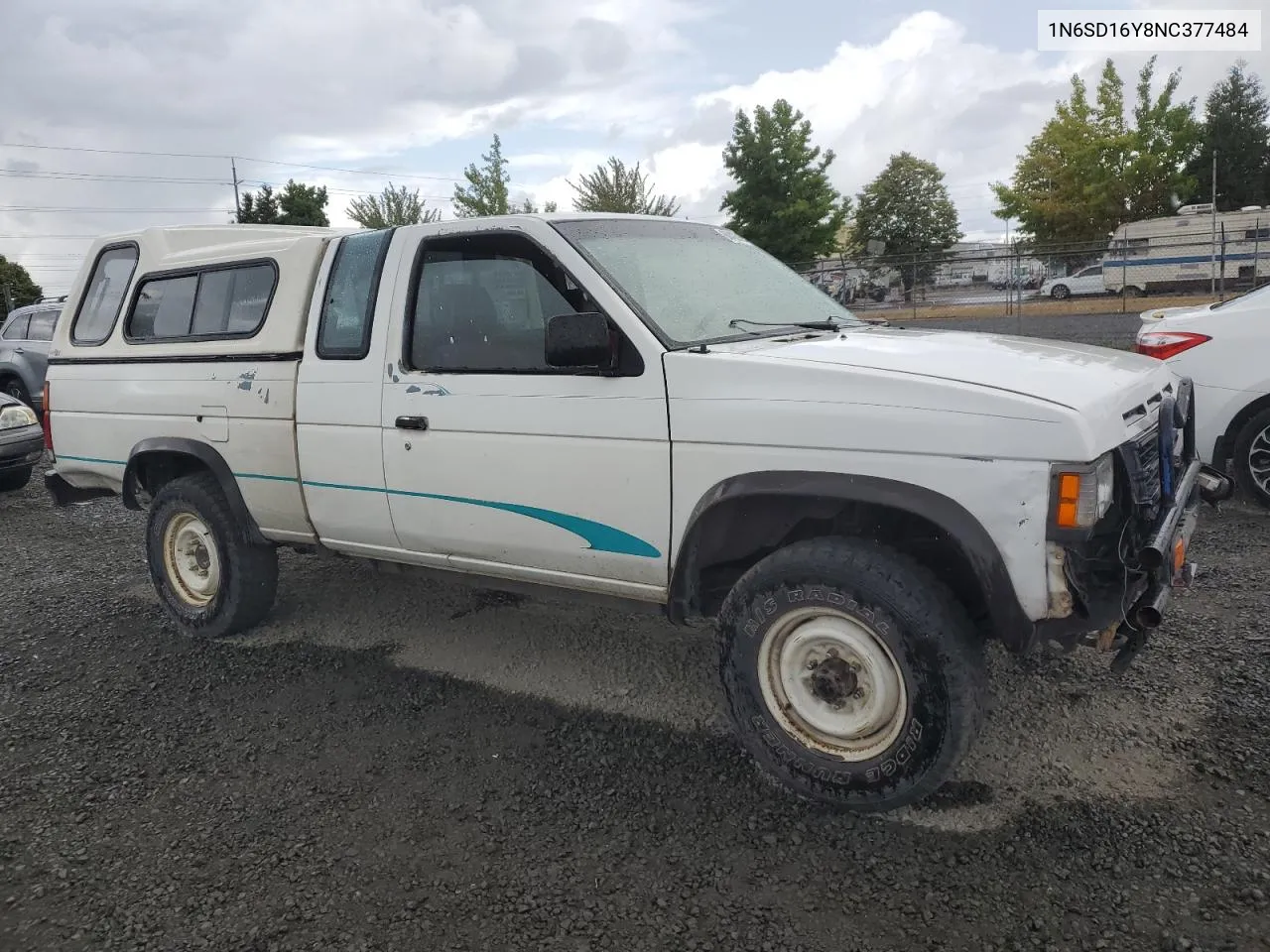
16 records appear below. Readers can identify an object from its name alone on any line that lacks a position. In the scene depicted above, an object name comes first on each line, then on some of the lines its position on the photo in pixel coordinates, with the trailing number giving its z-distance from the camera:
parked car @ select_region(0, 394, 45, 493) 9.01
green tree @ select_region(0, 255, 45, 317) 47.12
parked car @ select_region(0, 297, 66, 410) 12.37
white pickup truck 2.82
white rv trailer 22.08
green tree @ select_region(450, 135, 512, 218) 35.25
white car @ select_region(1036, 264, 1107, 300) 26.31
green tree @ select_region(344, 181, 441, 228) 38.72
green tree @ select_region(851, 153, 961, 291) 54.84
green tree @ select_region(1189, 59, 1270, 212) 43.56
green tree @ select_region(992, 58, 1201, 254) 36.16
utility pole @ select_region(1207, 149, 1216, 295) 21.34
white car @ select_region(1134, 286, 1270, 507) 5.78
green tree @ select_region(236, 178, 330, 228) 39.59
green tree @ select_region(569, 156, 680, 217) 33.53
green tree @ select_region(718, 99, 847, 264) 35.44
